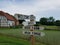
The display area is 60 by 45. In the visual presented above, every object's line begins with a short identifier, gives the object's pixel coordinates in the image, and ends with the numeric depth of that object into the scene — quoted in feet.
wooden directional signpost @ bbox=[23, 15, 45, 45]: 10.35
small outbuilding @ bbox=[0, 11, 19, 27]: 84.52
